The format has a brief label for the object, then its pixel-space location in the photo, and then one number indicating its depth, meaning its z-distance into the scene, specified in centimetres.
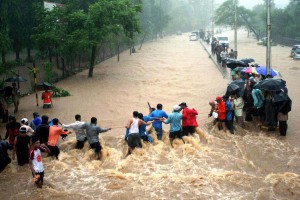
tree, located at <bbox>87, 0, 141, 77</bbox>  2061
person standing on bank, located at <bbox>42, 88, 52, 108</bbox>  1534
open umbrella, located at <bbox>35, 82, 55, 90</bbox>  1419
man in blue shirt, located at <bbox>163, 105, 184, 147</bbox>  1021
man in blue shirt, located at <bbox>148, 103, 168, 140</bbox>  1046
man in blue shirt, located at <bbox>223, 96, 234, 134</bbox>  1115
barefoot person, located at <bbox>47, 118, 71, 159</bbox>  942
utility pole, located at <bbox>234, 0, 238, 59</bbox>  2723
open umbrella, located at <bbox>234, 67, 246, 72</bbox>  1571
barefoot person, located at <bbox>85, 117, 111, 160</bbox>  966
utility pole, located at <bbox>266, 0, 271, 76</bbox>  1494
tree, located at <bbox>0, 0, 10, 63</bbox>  2306
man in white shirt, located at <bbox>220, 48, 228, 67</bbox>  2487
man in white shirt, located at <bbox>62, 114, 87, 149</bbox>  993
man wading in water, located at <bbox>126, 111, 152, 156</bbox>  977
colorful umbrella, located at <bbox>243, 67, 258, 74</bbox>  1427
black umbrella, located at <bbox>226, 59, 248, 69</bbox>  1748
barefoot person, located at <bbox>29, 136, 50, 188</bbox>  770
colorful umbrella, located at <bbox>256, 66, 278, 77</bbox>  1432
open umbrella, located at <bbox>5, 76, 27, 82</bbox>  1451
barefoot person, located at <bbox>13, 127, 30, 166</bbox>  879
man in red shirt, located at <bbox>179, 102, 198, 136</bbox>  1066
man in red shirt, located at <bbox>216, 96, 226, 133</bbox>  1107
